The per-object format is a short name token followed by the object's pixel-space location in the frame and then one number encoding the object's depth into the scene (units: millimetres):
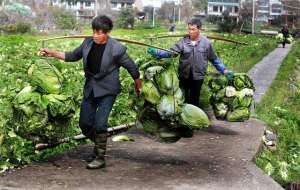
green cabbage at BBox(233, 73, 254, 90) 8945
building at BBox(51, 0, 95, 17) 97550
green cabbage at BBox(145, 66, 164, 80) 7422
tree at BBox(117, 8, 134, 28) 83875
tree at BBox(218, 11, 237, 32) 70188
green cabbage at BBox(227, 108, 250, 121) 8773
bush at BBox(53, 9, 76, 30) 65000
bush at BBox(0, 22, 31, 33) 56000
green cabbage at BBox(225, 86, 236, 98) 8852
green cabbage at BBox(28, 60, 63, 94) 6730
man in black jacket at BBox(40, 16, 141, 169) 6742
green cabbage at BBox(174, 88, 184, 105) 7184
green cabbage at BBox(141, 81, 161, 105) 7207
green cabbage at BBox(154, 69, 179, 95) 7258
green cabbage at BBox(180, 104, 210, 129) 7100
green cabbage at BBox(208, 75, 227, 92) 8992
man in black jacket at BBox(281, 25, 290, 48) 31981
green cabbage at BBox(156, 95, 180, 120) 7070
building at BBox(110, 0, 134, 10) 113625
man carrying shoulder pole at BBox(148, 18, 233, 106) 8586
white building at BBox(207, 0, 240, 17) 108600
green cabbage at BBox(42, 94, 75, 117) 6629
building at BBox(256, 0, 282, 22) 110606
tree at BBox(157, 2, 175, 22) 118062
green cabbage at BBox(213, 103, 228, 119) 8859
